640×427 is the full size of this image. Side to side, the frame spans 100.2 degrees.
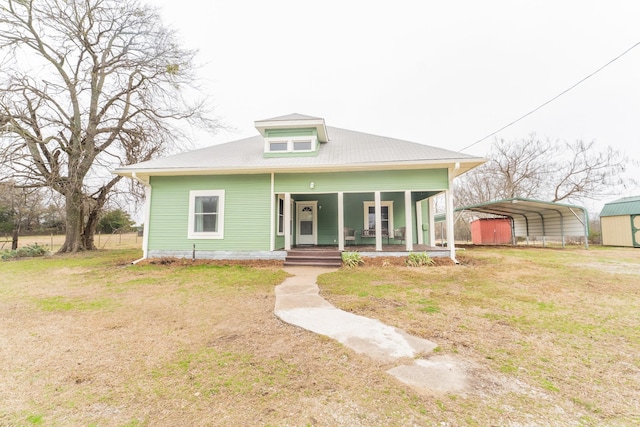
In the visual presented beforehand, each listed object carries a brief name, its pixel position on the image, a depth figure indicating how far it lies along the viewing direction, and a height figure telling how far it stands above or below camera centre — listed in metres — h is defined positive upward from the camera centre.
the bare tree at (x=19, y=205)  12.23 +1.62
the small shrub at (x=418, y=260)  8.77 -0.90
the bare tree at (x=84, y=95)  11.33 +6.66
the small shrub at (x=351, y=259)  8.66 -0.87
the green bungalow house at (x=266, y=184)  9.41 +1.77
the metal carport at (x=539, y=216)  14.61 +1.06
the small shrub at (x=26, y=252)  11.65 -0.90
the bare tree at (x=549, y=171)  21.77 +5.52
